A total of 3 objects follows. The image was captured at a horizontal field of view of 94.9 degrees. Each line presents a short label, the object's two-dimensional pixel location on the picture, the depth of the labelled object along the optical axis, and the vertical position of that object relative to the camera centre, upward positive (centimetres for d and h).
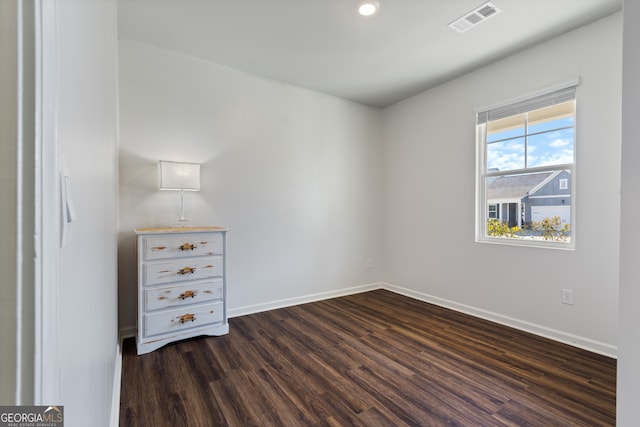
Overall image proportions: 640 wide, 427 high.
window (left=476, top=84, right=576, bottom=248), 256 +41
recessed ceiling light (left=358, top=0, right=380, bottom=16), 217 +154
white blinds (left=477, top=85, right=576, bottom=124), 252 +102
